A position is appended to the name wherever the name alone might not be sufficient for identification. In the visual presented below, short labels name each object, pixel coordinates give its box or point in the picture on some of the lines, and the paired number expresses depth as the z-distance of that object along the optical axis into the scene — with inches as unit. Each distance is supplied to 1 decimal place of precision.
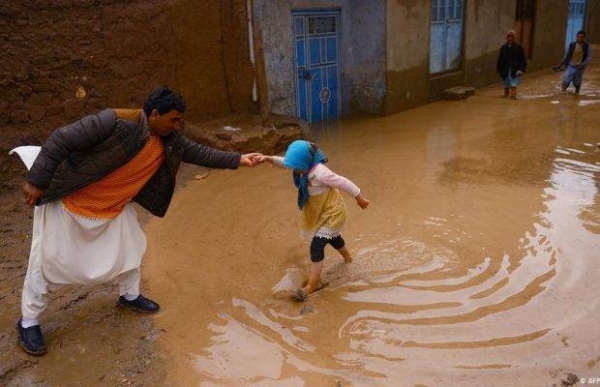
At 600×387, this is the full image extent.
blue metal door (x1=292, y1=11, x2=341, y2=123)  371.9
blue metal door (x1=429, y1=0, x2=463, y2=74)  453.1
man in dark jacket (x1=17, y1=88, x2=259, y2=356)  116.3
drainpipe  297.1
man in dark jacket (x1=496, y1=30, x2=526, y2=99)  466.6
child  145.1
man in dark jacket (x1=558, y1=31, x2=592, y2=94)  465.1
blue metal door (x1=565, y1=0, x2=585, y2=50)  717.0
